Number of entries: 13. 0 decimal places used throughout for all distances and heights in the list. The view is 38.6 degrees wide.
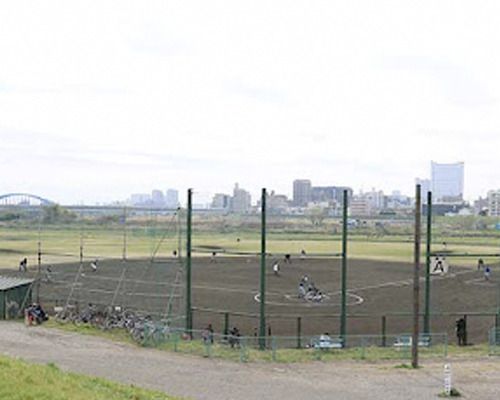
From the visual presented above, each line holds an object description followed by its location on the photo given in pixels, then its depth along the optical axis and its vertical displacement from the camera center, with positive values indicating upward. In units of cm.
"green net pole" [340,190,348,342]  2769 -187
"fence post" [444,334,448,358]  2662 -504
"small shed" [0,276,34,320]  3353 -446
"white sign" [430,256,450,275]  2806 -200
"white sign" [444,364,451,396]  2020 -473
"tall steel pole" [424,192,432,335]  2842 -195
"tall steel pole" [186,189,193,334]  2919 -249
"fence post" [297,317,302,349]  2759 -504
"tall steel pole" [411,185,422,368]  2406 -234
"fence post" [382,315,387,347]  2855 -509
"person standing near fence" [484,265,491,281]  5481 -450
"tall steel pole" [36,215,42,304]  3718 -495
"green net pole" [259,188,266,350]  2722 -249
